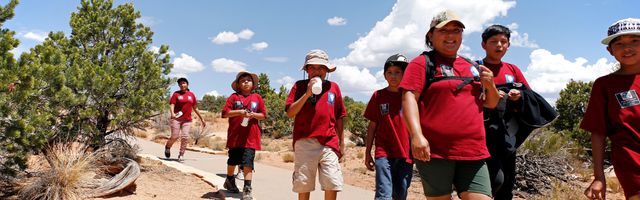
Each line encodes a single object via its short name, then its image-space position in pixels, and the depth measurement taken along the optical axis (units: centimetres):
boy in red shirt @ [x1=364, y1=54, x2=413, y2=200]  433
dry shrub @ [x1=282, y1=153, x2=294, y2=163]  1321
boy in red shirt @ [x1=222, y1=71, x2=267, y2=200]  619
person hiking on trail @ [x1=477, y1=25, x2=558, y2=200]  364
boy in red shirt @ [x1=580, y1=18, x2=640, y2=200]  272
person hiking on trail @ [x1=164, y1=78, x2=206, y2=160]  996
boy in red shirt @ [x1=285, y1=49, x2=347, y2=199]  446
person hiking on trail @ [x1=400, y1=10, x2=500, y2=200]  286
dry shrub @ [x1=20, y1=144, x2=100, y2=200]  532
